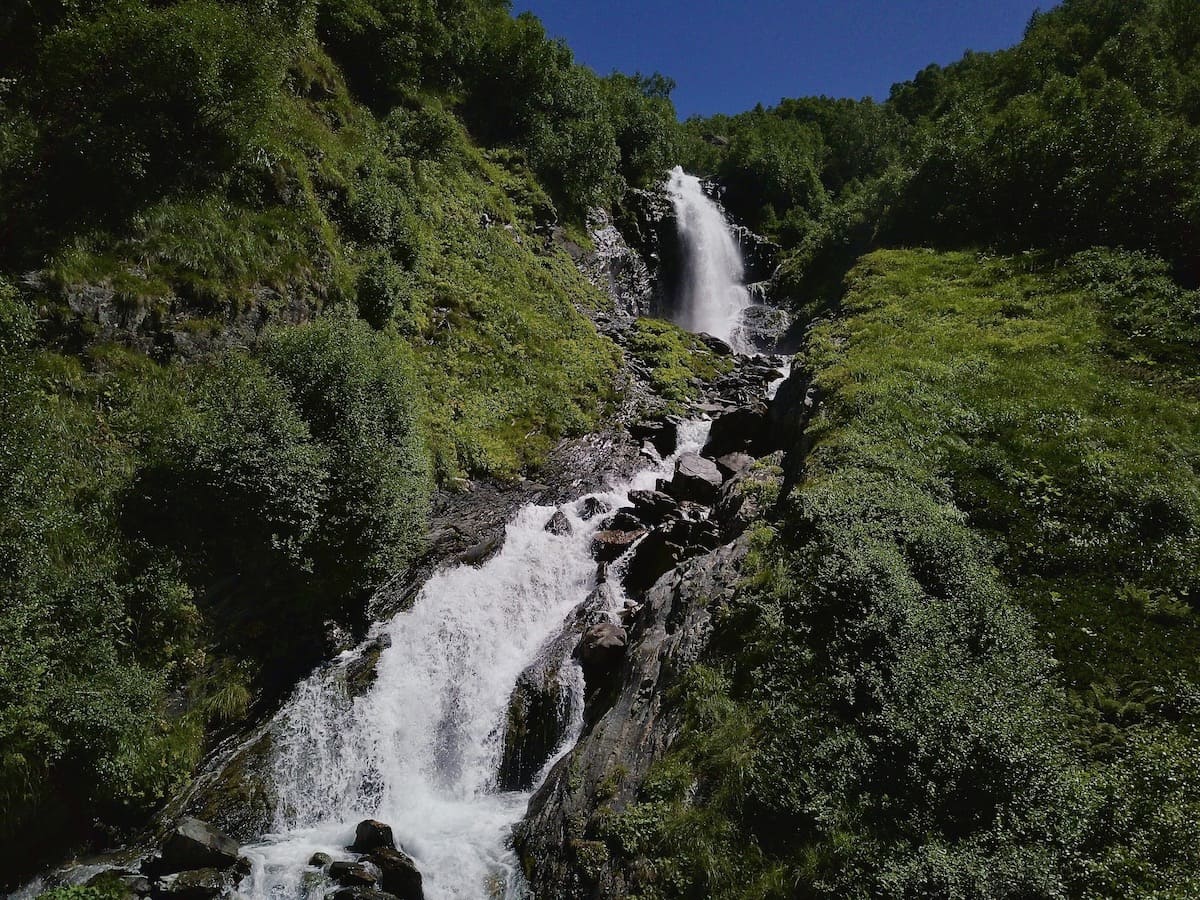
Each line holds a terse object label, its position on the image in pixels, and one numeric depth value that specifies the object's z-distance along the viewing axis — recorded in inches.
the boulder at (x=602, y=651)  500.1
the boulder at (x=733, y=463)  771.4
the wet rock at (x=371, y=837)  390.9
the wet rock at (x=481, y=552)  599.5
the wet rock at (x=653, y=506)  682.8
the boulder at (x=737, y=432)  867.4
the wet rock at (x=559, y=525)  658.8
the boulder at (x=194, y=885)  344.2
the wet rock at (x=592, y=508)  695.1
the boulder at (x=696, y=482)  732.0
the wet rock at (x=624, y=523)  672.4
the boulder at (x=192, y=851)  360.5
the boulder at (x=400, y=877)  364.5
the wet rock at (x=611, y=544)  636.7
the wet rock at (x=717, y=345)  1288.1
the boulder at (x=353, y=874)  360.2
